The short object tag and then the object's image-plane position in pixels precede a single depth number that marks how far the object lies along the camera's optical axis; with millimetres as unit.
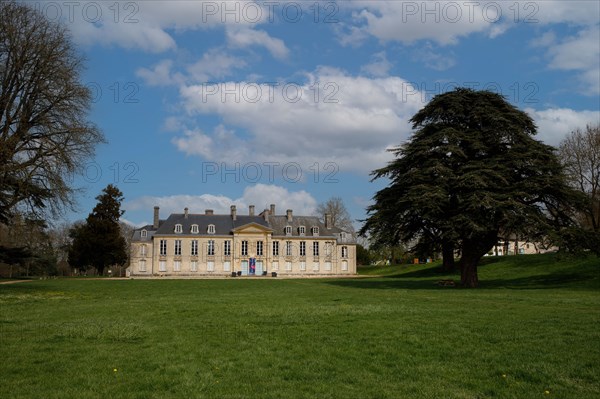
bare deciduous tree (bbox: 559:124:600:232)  39938
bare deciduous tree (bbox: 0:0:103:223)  24562
